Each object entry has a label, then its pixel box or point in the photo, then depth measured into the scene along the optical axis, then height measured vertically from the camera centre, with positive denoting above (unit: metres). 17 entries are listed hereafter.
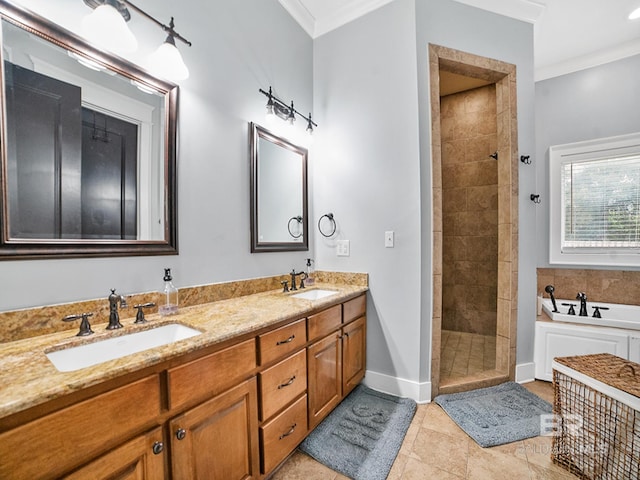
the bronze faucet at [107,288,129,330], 1.11 -0.30
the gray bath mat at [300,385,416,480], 1.46 -1.20
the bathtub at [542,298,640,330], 2.14 -0.67
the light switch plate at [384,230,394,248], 2.12 -0.01
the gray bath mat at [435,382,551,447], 1.68 -1.20
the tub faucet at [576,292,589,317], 2.44 -0.62
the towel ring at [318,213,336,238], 2.39 +0.15
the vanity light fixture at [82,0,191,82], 1.09 +0.86
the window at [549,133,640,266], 2.60 +0.35
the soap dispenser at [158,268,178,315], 1.32 -0.29
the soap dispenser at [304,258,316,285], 2.22 -0.32
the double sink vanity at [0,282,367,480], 0.66 -0.49
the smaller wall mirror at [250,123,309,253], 1.91 +0.35
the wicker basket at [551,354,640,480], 1.22 -0.88
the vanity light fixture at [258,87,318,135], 1.96 +0.97
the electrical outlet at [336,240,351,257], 2.32 -0.08
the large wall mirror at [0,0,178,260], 0.99 +0.38
